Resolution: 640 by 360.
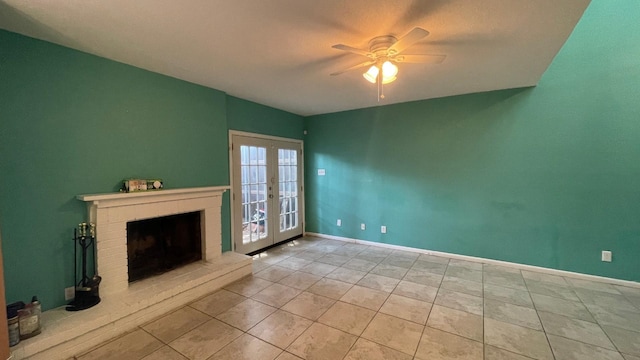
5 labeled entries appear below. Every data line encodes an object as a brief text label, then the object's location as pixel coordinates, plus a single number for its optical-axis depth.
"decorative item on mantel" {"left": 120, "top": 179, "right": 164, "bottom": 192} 2.57
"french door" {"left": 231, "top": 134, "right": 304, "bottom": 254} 3.94
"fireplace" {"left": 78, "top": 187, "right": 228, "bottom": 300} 2.35
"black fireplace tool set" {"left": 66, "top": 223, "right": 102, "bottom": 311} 2.19
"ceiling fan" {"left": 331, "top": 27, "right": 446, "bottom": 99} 2.00
